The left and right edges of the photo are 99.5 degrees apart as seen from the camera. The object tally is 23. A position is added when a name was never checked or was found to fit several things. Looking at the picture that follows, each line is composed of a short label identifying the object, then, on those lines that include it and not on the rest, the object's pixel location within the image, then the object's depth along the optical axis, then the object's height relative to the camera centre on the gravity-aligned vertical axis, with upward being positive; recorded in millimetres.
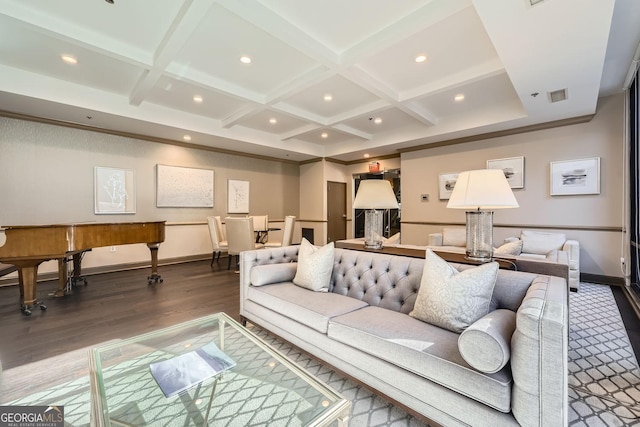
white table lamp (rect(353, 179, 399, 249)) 2652 +85
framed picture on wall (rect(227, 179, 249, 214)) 6625 +418
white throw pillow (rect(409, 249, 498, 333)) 1488 -473
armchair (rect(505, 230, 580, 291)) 3709 -509
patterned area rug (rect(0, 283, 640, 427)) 1482 -1119
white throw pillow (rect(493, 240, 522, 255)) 2621 -366
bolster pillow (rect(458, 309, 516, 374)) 1094 -557
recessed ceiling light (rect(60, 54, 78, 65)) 3146 +1831
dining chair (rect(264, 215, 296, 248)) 5461 -405
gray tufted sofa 1032 -682
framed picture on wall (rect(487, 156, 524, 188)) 4855 +786
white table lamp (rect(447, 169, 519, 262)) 1862 +75
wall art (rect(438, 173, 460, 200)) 5641 +597
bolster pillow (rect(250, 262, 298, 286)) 2480 -570
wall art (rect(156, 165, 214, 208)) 5551 +568
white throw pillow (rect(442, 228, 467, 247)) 4746 -439
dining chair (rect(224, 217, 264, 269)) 4867 -401
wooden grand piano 2807 -344
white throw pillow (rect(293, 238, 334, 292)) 2363 -505
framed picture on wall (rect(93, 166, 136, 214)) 4824 +420
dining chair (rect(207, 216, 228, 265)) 5449 -486
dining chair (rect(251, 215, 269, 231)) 6259 -217
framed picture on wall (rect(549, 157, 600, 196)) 4215 +561
